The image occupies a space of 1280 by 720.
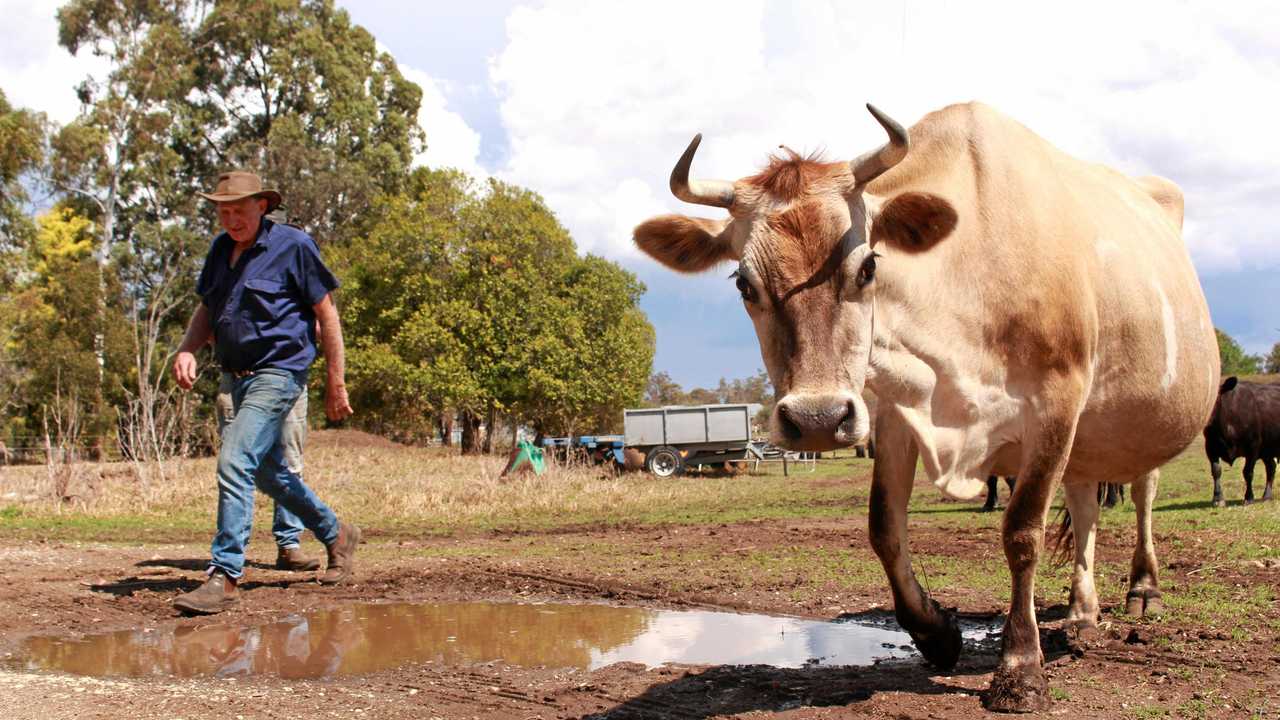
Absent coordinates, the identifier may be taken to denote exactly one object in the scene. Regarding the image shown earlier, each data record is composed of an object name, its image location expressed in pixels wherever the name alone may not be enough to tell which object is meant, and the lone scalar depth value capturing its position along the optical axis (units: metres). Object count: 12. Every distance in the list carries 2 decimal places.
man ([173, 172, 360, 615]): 5.96
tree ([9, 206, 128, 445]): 31.94
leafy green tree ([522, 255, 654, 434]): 32.91
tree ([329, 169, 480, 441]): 31.75
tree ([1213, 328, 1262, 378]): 72.44
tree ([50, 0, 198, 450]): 33.62
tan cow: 3.96
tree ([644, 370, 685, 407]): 68.69
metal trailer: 26.73
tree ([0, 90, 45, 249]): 29.52
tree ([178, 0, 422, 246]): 36.94
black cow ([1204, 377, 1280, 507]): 14.80
